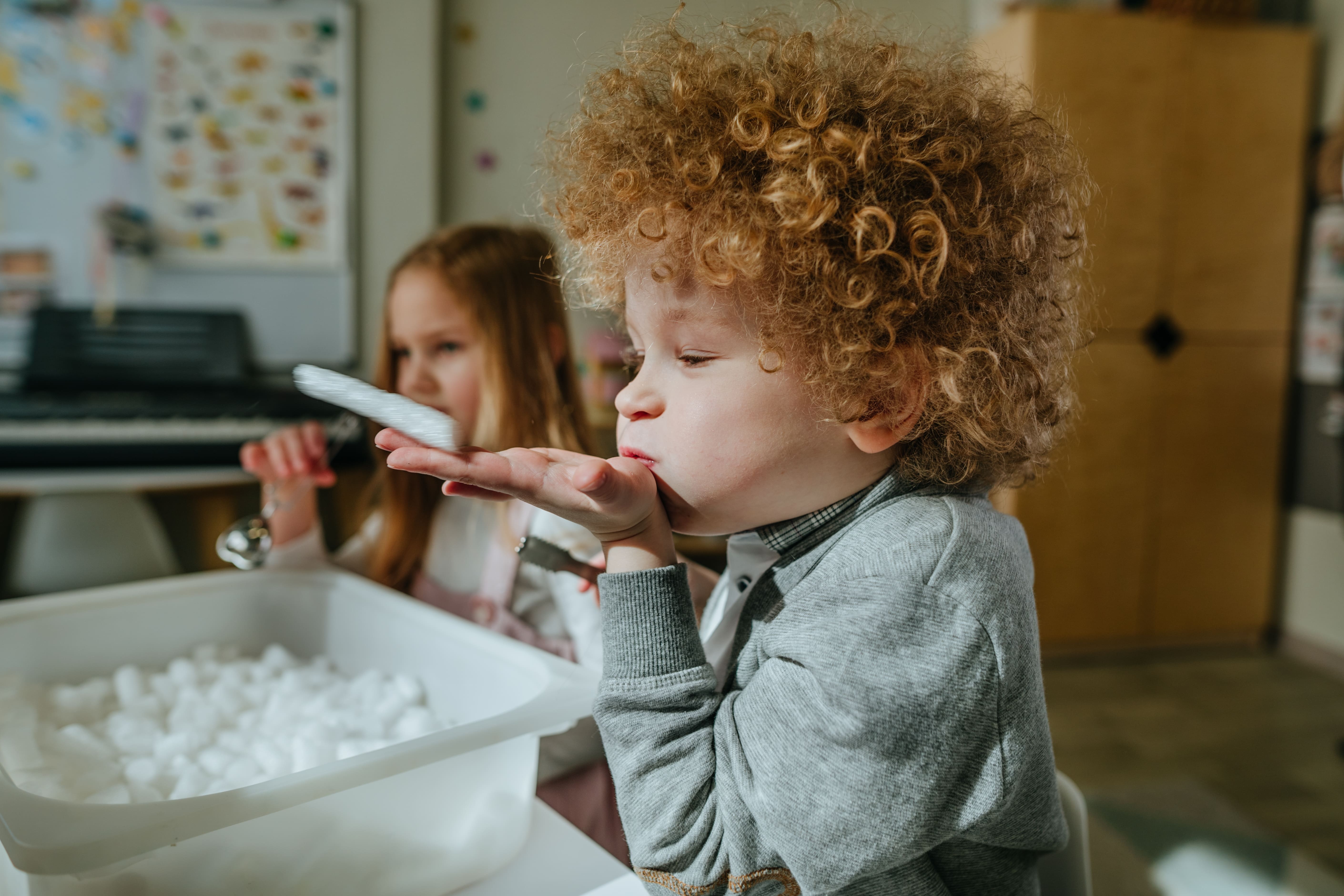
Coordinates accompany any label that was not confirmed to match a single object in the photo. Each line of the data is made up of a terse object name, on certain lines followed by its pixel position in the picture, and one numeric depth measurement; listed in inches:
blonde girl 35.7
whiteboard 88.0
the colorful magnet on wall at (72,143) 88.7
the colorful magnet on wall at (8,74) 87.0
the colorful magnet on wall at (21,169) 88.0
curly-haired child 17.0
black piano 73.5
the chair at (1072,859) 22.5
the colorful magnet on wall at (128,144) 90.3
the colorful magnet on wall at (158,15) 89.0
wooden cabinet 96.1
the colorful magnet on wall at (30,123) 87.8
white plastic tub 15.5
